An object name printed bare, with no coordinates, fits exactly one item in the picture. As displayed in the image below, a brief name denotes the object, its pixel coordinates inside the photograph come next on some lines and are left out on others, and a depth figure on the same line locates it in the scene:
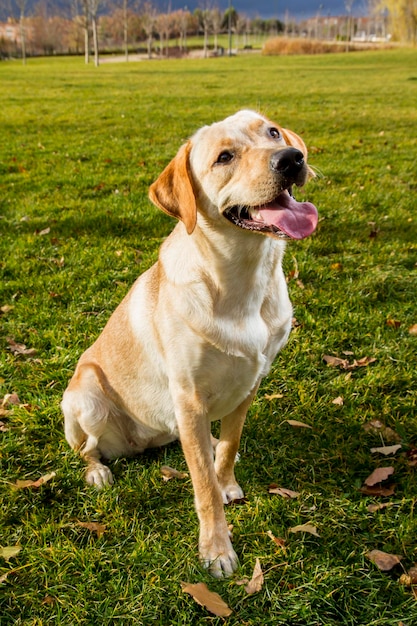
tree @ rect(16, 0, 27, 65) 57.83
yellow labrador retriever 2.30
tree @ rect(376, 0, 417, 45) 56.56
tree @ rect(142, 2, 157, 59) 74.82
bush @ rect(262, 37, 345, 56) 57.50
